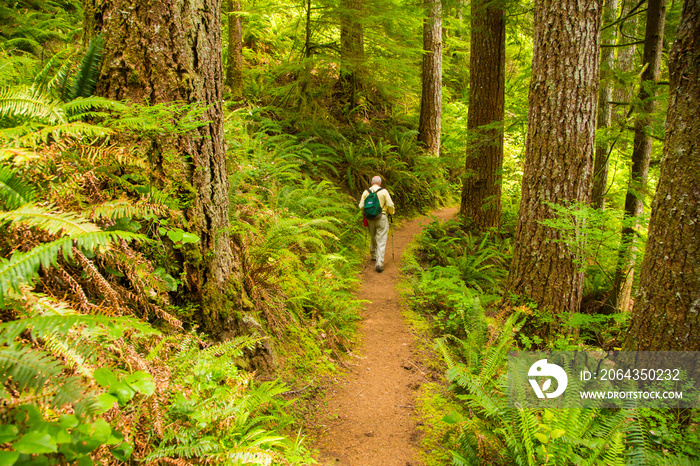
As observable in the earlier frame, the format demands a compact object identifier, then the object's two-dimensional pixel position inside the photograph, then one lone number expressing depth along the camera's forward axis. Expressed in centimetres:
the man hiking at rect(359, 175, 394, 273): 808
